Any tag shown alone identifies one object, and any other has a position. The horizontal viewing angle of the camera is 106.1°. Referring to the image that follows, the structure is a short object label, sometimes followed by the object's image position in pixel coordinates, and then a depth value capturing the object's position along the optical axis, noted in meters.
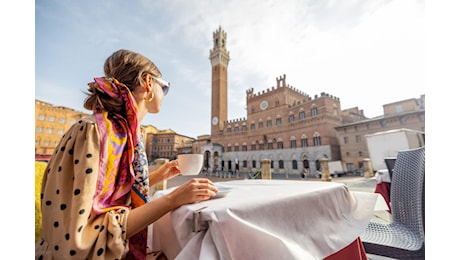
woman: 0.57
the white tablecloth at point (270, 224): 0.57
